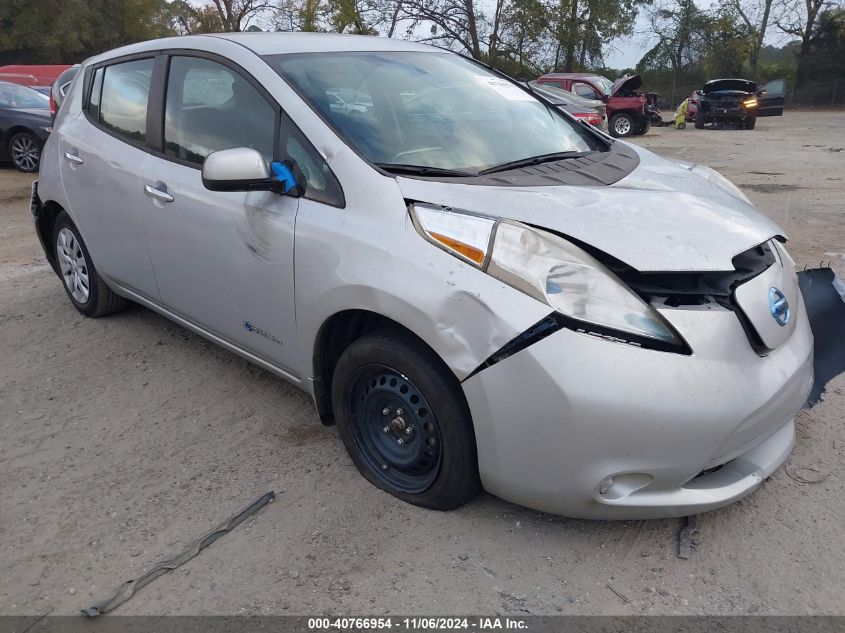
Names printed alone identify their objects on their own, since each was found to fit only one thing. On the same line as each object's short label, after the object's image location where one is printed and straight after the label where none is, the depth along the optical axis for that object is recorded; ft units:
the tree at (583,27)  99.91
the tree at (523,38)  99.04
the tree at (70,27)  113.91
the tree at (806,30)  114.21
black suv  67.10
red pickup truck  61.88
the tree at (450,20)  99.66
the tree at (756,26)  116.78
